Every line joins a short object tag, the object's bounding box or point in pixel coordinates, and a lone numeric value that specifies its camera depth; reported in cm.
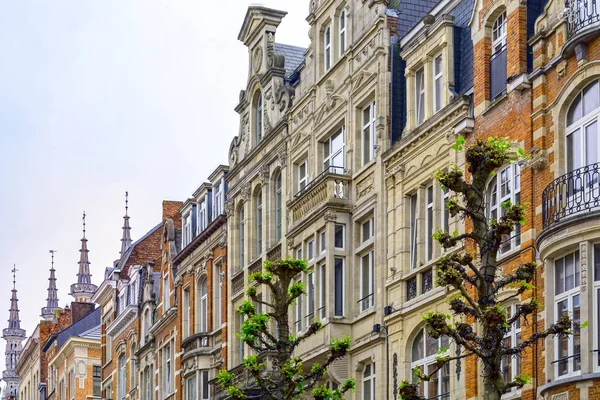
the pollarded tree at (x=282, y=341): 3347
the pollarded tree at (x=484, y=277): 2428
